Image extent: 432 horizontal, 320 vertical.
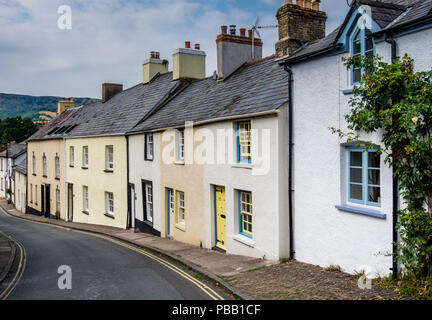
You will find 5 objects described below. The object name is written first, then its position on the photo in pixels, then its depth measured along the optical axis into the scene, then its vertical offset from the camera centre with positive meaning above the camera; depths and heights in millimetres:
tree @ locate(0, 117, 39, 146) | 95125 +6600
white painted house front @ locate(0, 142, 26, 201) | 51219 -732
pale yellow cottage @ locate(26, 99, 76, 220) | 31812 -1076
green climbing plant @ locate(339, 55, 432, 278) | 7367 +231
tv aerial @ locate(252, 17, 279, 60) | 19547 +6301
